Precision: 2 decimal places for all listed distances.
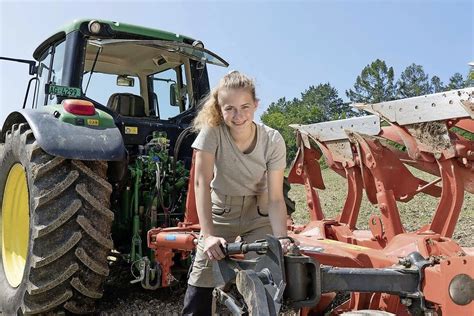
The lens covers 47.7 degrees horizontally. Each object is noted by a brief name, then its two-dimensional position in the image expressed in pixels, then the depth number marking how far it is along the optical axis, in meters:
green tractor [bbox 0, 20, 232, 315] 3.42
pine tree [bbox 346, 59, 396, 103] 84.62
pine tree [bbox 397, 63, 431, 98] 87.56
